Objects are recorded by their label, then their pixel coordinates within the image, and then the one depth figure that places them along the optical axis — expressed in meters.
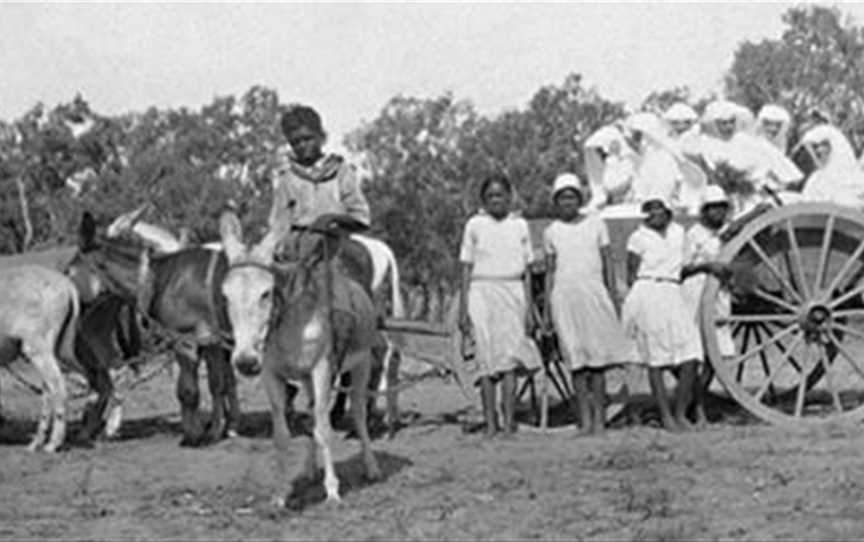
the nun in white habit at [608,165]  11.80
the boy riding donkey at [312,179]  9.12
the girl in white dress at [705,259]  10.59
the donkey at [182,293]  10.98
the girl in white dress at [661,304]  10.48
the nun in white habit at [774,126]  11.70
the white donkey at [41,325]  10.89
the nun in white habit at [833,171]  11.23
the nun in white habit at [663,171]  11.49
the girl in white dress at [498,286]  10.50
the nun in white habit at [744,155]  11.41
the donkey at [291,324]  7.45
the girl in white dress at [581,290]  10.50
